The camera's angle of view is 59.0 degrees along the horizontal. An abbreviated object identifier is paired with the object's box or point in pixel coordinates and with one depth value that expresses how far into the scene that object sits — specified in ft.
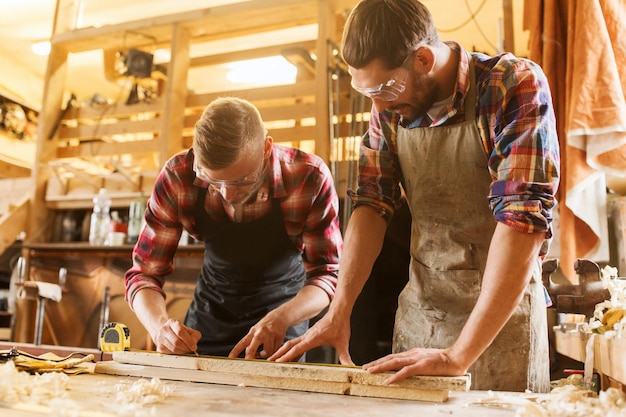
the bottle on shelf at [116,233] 13.25
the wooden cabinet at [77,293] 13.53
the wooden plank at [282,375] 3.98
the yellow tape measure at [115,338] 5.47
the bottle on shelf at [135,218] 13.42
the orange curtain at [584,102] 7.20
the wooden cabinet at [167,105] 12.15
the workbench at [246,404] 3.23
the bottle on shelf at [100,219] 13.89
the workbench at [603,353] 3.45
